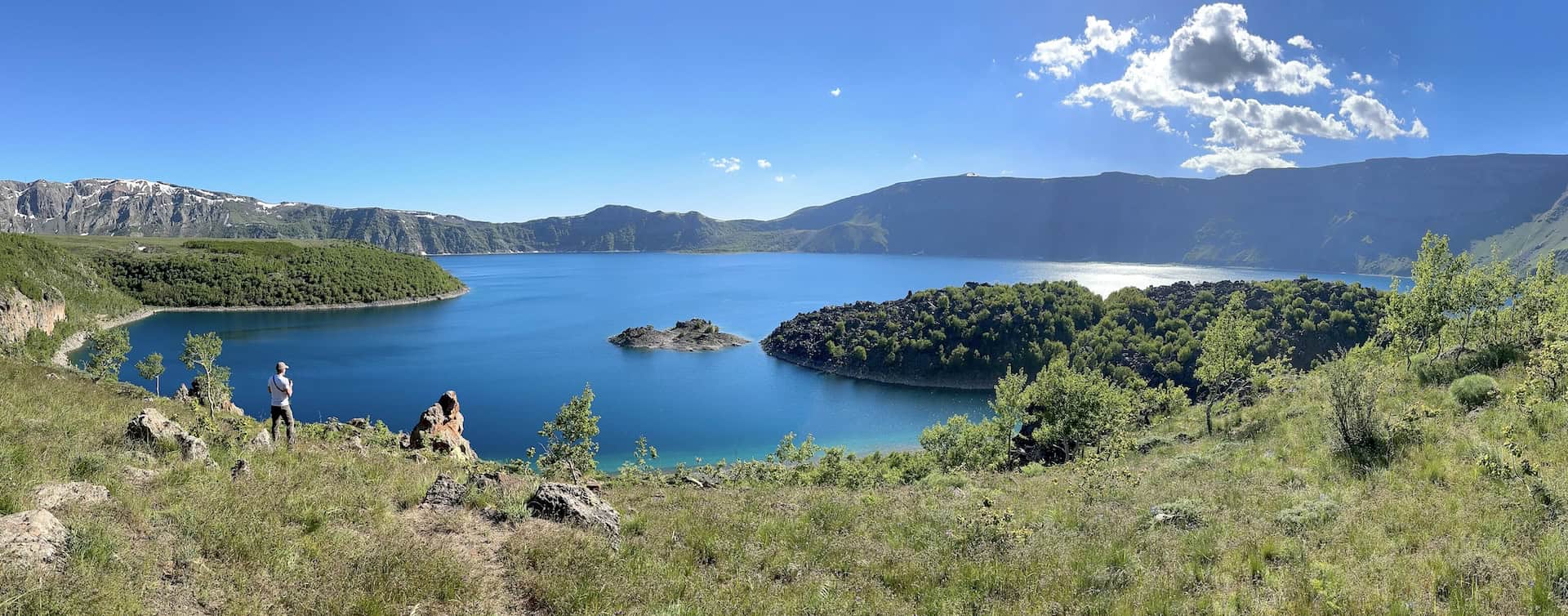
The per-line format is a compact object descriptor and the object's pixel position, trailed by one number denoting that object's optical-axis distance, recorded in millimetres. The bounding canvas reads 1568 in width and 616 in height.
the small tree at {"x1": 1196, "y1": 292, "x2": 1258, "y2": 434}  32344
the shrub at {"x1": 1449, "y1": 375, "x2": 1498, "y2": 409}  16344
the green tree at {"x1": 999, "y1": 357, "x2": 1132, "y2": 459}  33000
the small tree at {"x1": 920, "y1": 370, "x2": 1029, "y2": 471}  32906
